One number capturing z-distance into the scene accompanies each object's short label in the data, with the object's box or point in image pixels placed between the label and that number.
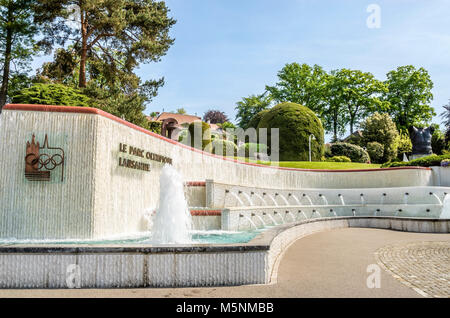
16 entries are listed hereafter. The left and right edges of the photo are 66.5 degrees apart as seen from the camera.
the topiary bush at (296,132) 28.86
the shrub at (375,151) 36.38
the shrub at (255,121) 38.78
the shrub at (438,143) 38.70
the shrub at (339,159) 29.28
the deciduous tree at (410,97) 50.12
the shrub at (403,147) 39.42
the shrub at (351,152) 31.98
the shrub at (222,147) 22.86
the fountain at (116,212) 4.50
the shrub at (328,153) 32.78
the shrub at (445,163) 18.84
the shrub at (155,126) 38.74
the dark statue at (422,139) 27.05
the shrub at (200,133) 22.56
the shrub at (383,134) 38.38
